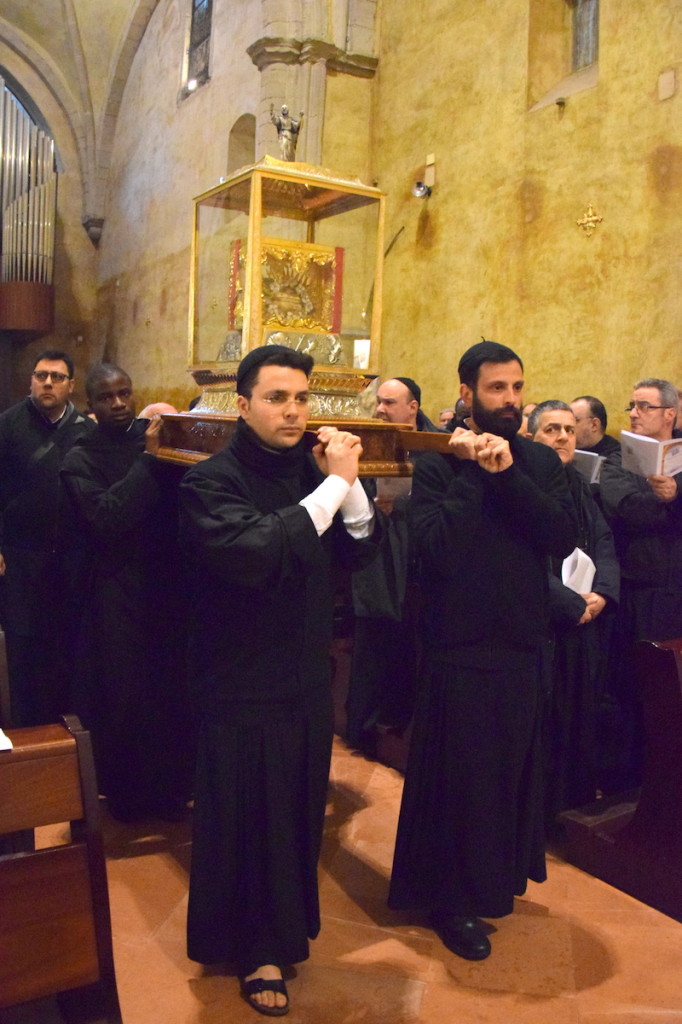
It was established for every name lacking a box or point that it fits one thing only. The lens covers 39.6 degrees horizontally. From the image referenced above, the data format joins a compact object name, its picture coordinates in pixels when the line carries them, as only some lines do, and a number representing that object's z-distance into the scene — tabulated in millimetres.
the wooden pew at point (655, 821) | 3186
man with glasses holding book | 3857
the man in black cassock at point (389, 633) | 4188
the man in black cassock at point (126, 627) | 3713
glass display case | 3229
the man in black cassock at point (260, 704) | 2523
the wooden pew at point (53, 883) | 1716
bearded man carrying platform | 2797
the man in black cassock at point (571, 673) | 3656
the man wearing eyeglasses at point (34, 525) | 4195
